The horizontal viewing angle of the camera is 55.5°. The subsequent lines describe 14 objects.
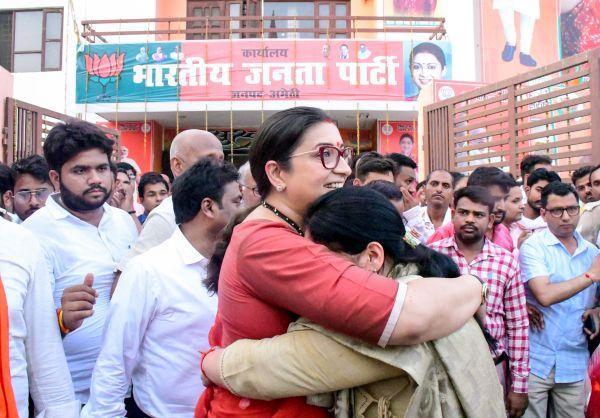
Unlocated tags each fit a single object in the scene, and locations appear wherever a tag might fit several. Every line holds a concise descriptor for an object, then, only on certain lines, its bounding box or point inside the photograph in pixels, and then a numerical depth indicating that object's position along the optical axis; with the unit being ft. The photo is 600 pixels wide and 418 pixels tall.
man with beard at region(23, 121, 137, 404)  7.48
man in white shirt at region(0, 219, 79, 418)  4.93
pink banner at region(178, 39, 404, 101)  37.52
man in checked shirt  9.61
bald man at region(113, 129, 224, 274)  10.03
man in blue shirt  10.47
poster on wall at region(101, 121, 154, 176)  39.70
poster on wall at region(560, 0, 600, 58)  37.19
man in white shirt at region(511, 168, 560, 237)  14.98
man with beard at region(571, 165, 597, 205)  14.96
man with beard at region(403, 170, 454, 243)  14.78
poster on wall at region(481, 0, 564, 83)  36.60
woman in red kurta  3.58
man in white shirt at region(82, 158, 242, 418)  6.23
